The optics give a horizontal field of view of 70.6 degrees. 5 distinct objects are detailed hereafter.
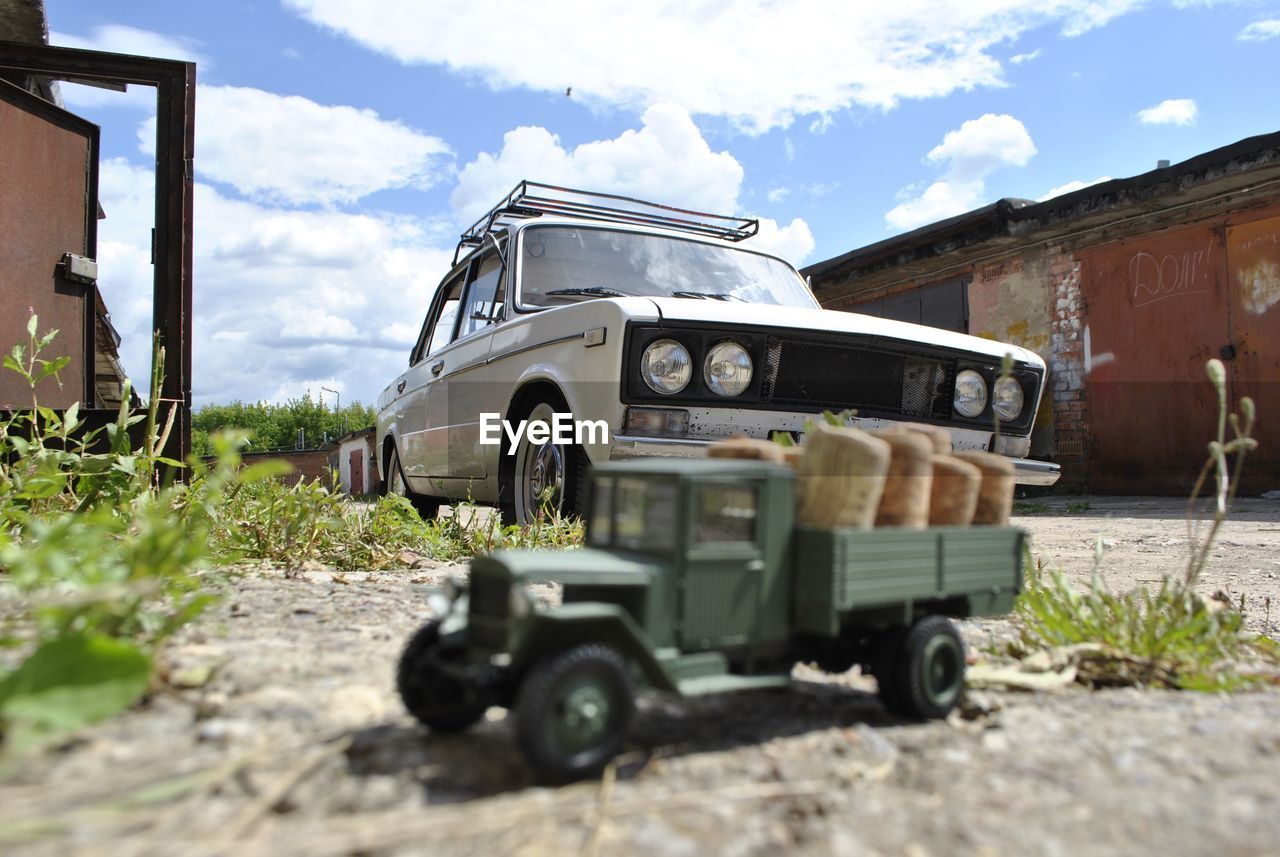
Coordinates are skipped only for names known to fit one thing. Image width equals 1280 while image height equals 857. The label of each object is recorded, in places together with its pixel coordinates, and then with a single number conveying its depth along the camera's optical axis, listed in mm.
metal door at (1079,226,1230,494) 9055
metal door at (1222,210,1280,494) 8406
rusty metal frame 4531
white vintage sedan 3252
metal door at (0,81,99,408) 4109
